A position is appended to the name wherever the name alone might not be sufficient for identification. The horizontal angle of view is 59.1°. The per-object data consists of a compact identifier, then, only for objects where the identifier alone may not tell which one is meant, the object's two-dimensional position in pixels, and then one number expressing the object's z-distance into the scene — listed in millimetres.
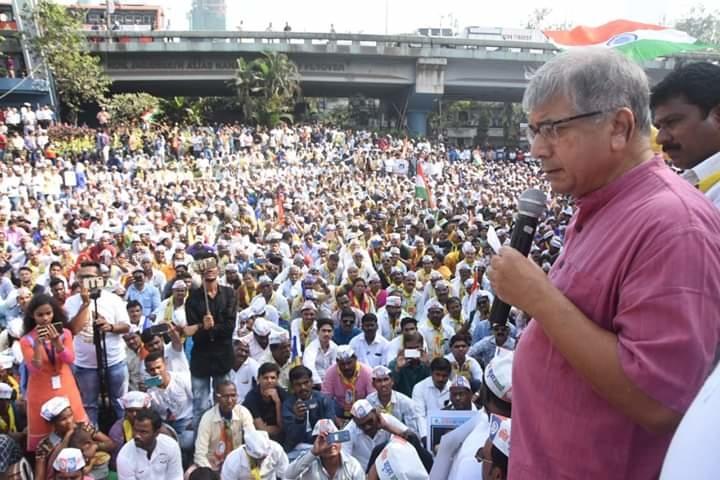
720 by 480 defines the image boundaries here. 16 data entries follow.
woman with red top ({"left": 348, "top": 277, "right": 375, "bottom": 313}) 7148
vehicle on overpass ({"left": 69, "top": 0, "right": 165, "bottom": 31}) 34794
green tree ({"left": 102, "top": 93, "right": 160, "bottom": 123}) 26562
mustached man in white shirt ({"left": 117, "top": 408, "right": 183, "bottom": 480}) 4141
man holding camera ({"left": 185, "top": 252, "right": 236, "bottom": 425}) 5336
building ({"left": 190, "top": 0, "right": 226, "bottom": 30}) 181625
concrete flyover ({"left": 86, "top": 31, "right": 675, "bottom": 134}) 29531
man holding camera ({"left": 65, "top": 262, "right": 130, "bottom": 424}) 5160
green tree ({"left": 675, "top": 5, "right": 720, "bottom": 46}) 46812
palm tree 27406
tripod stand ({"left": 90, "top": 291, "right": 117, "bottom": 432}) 5008
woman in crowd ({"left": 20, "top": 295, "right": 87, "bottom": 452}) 4402
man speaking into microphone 894
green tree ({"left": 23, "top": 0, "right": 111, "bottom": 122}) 24172
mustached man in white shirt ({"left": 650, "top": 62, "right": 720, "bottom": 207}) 1672
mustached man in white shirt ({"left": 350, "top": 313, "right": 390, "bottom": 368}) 5980
